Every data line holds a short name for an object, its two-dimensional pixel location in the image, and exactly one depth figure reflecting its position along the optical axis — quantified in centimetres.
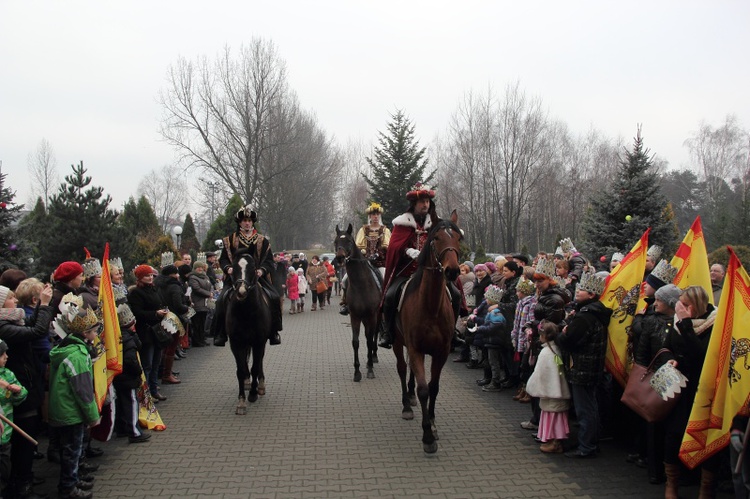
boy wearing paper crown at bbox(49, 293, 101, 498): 514
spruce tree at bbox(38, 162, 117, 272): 1477
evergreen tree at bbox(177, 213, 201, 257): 3334
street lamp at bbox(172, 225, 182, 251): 2541
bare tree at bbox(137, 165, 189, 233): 8556
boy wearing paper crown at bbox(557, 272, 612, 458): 618
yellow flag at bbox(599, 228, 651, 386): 615
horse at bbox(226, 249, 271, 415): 806
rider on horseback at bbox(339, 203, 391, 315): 1133
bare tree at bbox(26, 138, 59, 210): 6614
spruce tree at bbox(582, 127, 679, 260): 1507
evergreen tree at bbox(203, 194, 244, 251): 3316
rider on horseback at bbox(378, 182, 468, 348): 756
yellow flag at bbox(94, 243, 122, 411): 593
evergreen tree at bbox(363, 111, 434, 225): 2905
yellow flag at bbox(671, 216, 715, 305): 609
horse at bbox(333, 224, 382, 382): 1055
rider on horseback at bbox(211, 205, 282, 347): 872
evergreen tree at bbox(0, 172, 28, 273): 1162
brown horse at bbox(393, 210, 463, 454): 621
